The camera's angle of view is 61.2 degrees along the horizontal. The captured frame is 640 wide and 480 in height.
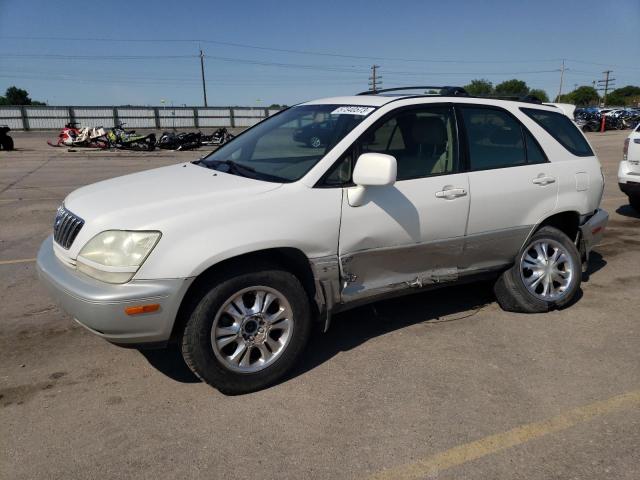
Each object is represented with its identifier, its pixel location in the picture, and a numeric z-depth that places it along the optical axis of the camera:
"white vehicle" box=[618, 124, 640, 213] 8.14
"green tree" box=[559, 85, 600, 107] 113.00
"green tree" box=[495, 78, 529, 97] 98.94
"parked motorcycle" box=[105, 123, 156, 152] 23.67
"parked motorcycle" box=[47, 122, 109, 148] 23.81
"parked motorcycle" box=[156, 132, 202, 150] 24.23
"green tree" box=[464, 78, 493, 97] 97.41
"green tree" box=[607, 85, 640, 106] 108.88
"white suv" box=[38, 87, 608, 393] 3.00
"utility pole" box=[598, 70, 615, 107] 98.31
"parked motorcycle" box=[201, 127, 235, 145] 26.19
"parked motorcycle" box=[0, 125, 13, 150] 22.12
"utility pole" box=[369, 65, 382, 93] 74.19
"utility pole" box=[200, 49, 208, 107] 65.00
